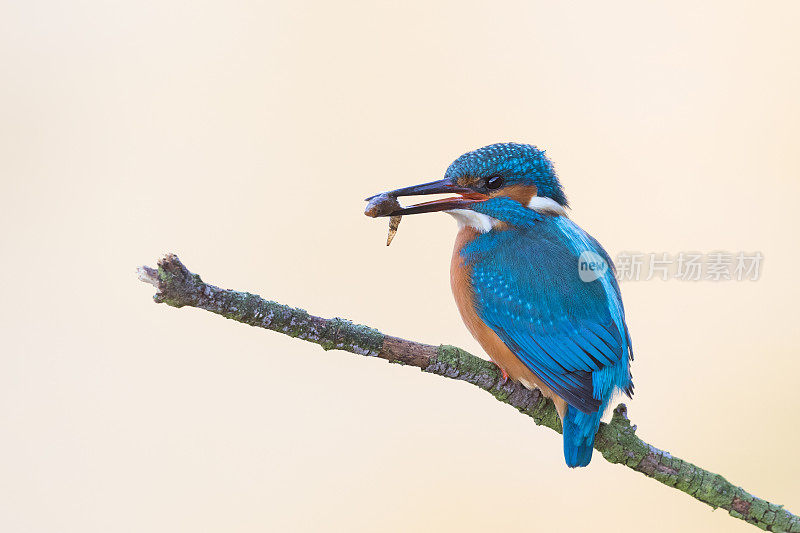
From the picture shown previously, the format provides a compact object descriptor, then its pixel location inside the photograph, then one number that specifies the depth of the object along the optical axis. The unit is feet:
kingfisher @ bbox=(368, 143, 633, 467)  14.21
